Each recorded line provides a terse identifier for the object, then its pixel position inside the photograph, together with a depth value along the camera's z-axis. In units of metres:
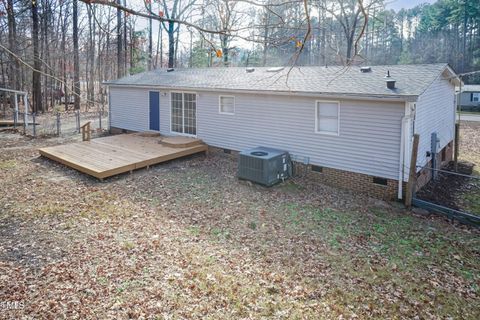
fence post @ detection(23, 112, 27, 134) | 17.00
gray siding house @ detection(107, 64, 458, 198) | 9.00
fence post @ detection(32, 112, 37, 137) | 16.06
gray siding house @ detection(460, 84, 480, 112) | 32.88
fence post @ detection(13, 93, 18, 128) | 18.14
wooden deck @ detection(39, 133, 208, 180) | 10.39
